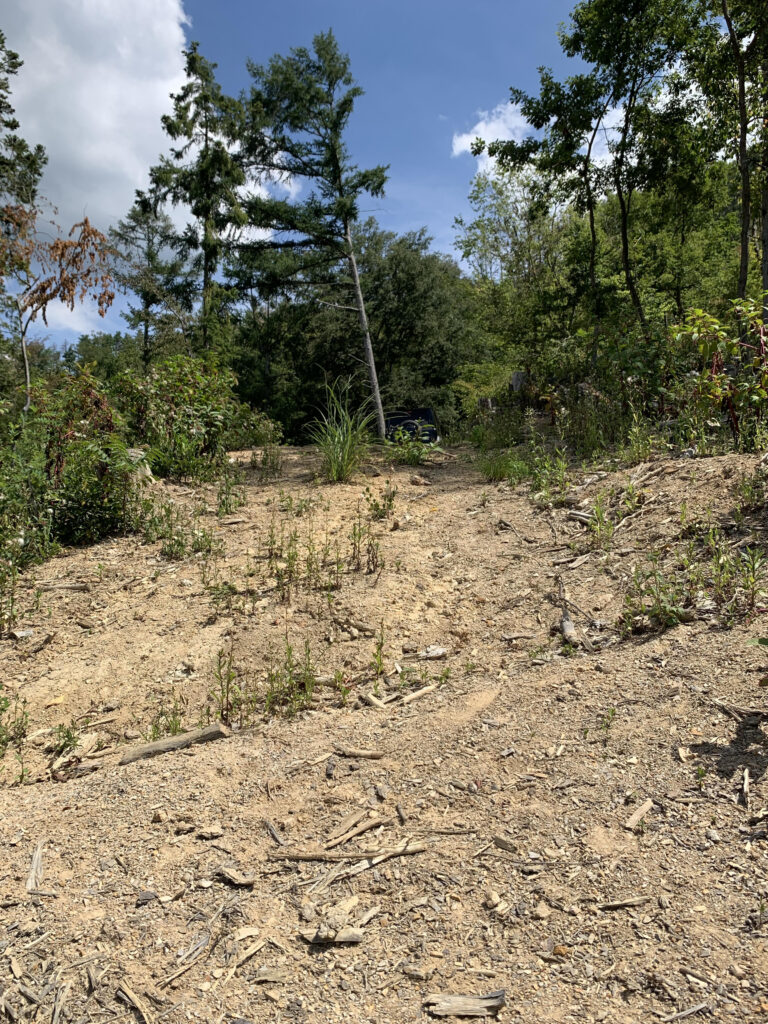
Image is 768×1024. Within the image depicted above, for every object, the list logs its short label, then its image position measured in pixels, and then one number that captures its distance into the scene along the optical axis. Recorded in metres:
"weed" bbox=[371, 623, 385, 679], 3.28
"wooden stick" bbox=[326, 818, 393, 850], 2.10
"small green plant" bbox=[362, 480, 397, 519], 5.47
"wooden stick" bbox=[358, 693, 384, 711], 2.97
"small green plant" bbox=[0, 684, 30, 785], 2.94
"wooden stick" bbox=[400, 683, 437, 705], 2.97
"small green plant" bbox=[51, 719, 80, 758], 2.99
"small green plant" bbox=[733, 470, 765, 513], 3.79
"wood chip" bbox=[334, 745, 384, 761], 2.51
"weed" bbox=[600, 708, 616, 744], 2.38
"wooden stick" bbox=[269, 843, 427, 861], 2.01
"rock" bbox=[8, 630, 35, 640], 3.96
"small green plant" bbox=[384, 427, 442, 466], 7.58
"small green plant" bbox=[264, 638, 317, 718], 3.07
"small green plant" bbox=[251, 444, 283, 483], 6.93
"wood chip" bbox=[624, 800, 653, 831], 1.96
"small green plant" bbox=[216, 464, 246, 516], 5.68
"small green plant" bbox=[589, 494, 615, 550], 4.17
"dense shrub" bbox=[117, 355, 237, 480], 6.28
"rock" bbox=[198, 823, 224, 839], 2.19
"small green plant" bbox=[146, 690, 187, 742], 2.97
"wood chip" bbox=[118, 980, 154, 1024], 1.59
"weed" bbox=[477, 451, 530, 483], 6.18
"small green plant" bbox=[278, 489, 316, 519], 5.49
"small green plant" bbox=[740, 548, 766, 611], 2.94
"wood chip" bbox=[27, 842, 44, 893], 2.05
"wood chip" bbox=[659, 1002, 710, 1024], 1.43
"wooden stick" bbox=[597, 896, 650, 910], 1.71
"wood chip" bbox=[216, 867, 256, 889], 1.97
